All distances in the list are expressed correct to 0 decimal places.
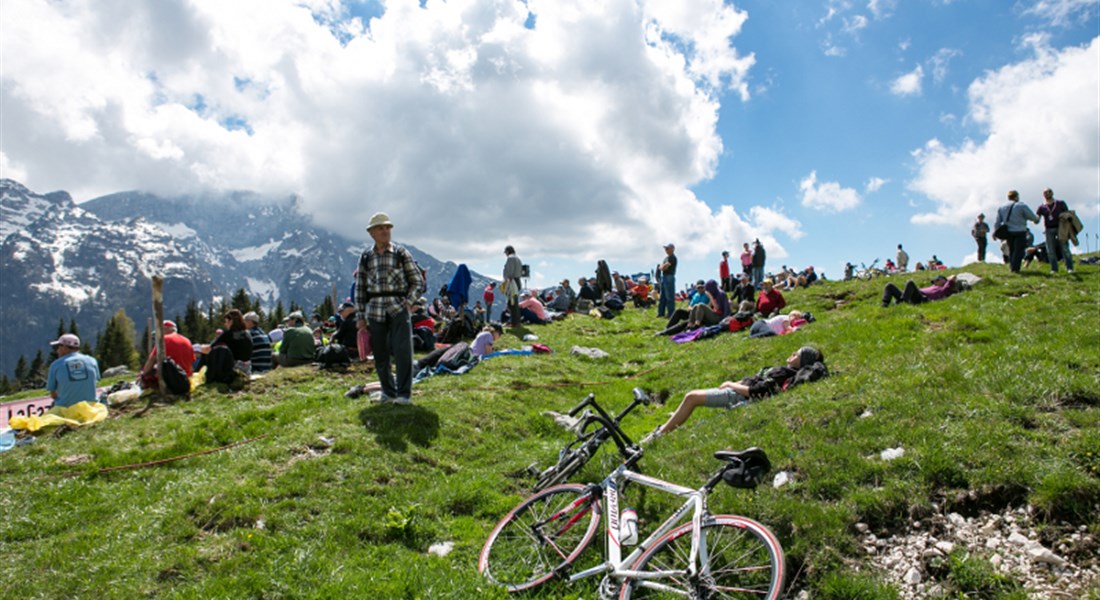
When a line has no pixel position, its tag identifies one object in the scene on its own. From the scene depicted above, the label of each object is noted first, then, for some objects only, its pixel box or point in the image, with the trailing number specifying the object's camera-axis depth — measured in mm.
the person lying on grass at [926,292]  17178
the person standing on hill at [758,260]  30703
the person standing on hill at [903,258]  40781
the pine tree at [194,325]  108312
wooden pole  13922
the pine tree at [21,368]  101250
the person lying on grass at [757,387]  9945
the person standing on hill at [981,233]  29781
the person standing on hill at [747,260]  31875
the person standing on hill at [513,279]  23250
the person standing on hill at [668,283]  25438
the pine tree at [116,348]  95738
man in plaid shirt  11242
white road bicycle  4746
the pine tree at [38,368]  79312
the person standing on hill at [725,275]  36312
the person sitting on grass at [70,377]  12391
